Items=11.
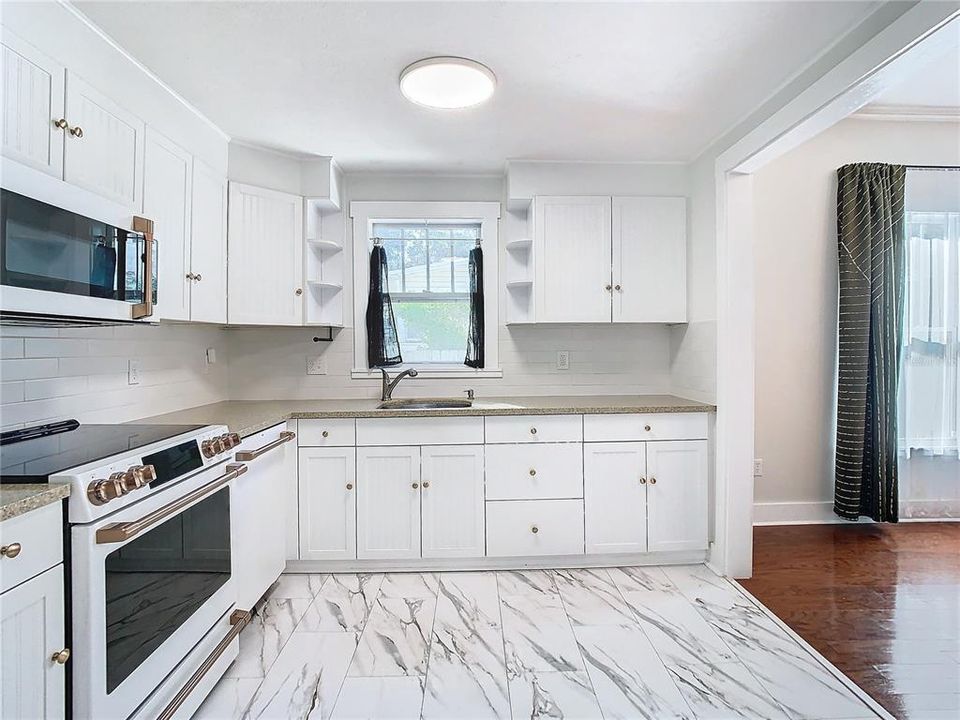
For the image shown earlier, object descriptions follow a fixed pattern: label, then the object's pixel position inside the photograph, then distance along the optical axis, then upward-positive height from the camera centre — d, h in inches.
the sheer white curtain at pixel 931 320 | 134.7 +10.7
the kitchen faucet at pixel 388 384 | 126.0 -7.5
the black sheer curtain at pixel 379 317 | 133.3 +9.8
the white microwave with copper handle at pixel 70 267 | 50.6 +9.8
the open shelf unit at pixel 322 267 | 121.0 +22.0
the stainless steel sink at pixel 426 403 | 126.0 -12.2
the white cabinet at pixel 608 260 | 124.0 +24.0
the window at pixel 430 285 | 137.7 +19.1
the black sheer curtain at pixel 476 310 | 136.2 +12.2
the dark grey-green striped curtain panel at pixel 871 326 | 129.9 +8.6
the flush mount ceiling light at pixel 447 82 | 79.4 +44.6
